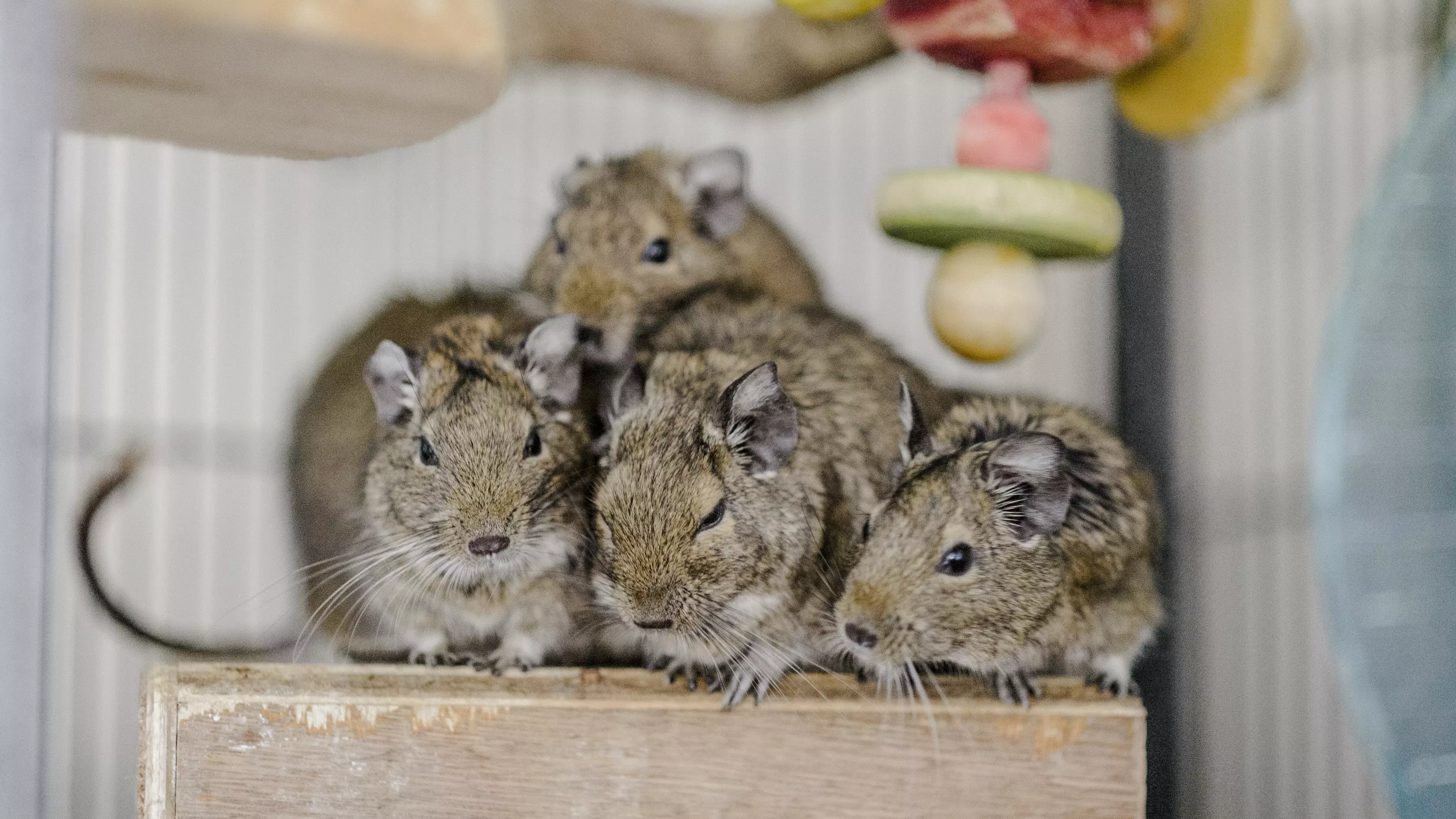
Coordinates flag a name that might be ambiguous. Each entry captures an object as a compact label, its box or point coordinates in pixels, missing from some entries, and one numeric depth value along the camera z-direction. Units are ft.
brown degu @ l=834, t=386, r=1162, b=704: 3.06
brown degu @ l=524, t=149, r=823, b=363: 3.29
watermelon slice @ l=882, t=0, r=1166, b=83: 3.06
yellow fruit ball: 3.07
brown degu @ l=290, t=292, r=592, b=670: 3.10
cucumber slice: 3.04
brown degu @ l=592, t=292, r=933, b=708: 3.06
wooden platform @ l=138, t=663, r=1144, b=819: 3.03
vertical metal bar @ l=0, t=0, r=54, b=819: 2.67
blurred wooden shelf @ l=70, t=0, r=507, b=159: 2.82
